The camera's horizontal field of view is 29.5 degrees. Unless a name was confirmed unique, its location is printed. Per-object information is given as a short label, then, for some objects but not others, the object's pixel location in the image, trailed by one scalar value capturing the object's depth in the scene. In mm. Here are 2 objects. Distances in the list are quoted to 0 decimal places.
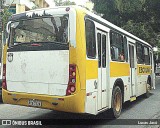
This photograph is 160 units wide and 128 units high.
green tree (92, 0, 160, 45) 25384
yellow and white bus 6898
